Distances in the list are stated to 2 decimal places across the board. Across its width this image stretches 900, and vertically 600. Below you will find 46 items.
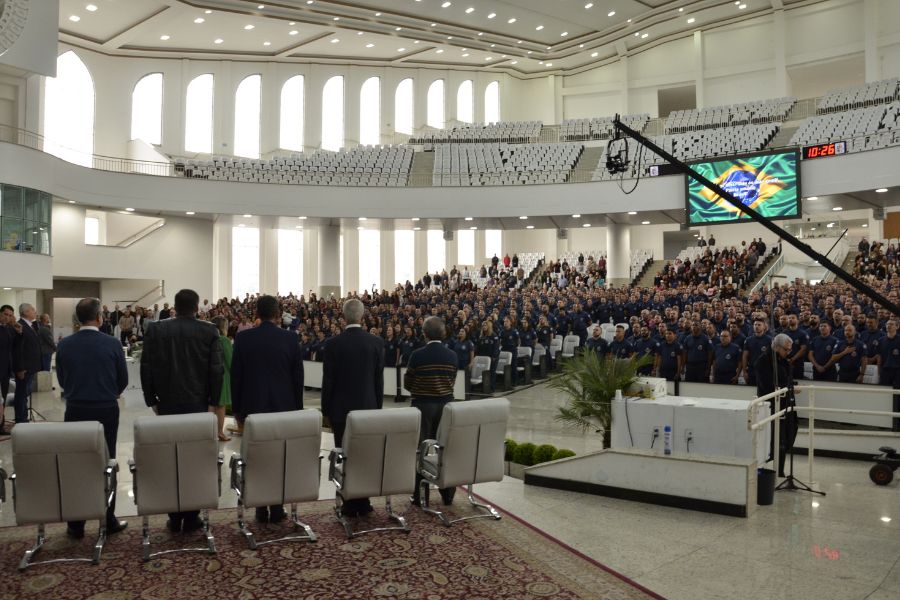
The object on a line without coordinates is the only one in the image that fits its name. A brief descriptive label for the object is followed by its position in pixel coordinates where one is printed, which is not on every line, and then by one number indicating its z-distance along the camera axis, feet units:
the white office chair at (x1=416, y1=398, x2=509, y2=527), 17.37
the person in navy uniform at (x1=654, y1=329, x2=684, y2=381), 34.96
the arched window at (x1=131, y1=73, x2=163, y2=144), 101.24
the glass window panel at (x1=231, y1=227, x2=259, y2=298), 107.34
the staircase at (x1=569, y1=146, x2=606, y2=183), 82.95
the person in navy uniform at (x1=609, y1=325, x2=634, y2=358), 36.96
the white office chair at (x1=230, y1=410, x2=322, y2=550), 15.35
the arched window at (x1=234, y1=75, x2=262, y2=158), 110.22
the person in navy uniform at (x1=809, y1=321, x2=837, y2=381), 31.33
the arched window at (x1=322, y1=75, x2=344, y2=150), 116.47
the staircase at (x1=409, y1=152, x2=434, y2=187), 86.74
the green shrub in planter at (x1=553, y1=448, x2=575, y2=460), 23.38
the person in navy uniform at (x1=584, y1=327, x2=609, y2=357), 39.40
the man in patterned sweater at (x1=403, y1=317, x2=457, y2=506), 18.90
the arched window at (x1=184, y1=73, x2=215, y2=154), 105.70
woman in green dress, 27.12
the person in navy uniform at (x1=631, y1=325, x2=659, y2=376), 36.50
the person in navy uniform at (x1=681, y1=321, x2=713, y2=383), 34.06
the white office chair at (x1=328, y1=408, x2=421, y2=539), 16.26
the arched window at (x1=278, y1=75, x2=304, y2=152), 114.01
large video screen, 68.64
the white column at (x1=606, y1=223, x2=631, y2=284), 87.25
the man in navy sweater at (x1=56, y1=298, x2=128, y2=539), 15.90
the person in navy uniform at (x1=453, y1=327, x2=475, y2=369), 41.78
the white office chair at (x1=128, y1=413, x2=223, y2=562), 14.65
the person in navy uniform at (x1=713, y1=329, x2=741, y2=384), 32.63
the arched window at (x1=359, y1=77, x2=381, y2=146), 119.34
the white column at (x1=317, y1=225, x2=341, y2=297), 93.56
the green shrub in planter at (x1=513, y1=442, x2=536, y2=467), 23.63
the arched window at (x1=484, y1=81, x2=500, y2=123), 129.29
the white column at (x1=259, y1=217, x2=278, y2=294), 108.37
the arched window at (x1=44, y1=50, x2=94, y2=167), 90.99
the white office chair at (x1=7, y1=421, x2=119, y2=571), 13.89
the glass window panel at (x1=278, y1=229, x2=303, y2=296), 112.57
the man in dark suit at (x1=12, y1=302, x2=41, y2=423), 28.55
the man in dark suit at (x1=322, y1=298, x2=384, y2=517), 17.89
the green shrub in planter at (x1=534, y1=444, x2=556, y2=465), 23.39
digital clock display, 67.36
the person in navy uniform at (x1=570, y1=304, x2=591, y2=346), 51.77
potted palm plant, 23.49
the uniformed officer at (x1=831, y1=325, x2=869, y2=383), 30.35
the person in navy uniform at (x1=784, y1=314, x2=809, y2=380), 32.17
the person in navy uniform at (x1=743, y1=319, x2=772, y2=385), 31.37
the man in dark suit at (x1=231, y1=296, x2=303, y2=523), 17.01
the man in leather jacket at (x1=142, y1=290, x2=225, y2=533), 16.33
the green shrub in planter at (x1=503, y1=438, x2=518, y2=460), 24.03
